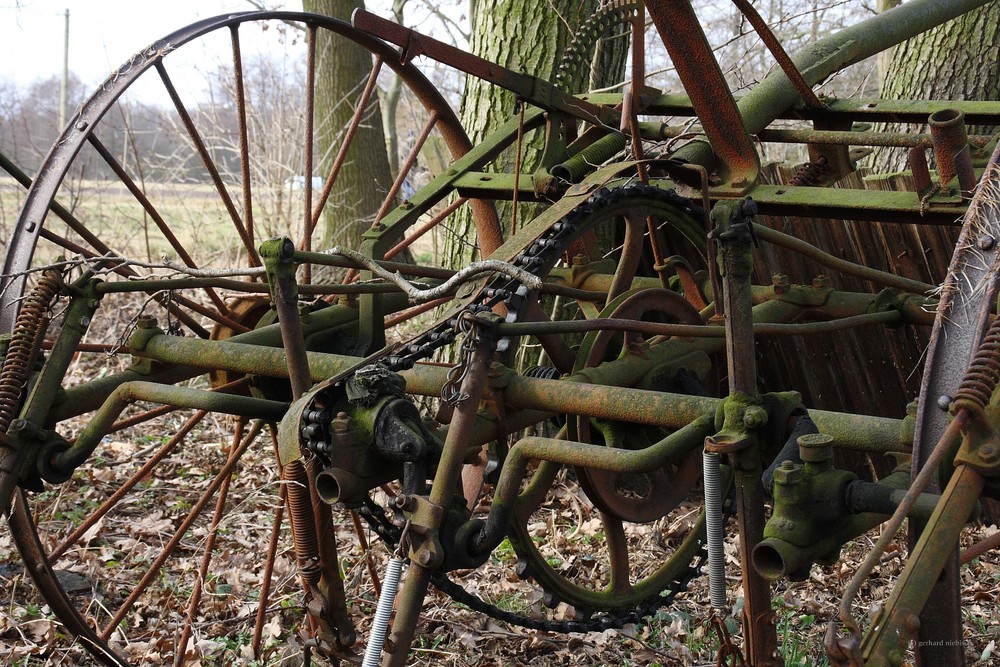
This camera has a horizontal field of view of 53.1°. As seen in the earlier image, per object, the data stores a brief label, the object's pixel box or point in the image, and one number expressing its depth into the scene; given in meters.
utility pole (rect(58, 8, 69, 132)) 12.19
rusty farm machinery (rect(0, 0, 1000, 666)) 1.91
